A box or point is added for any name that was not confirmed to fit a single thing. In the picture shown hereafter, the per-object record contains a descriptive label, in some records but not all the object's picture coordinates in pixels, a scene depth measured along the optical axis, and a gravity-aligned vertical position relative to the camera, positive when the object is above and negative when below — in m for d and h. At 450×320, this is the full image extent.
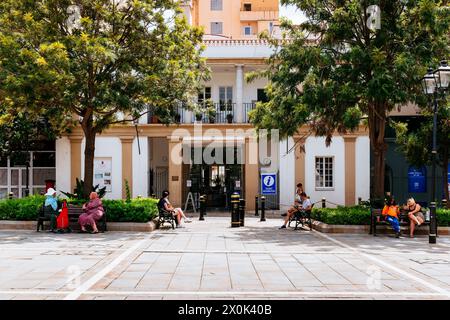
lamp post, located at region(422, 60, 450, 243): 14.65 +2.25
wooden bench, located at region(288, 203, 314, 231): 18.38 -1.34
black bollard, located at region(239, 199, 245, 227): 19.77 -1.24
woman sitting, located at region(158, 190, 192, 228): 18.20 -0.97
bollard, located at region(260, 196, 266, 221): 22.58 -1.32
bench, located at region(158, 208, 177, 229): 18.19 -1.30
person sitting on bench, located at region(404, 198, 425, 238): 16.12 -1.14
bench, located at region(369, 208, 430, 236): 16.39 -1.27
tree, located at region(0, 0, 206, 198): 16.11 +3.31
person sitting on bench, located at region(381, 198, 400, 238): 15.97 -1.14
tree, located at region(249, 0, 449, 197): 16.22 +3.22
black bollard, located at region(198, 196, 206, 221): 23.24 -1.29
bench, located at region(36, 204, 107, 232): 16.75 -1.27
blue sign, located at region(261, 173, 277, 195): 28.31 -0.42
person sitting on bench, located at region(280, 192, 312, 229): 18.44 -1.04
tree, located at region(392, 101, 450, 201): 21.25 +1.17
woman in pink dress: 16.41 -1.06
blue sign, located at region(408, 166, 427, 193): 28.23 -0.33
